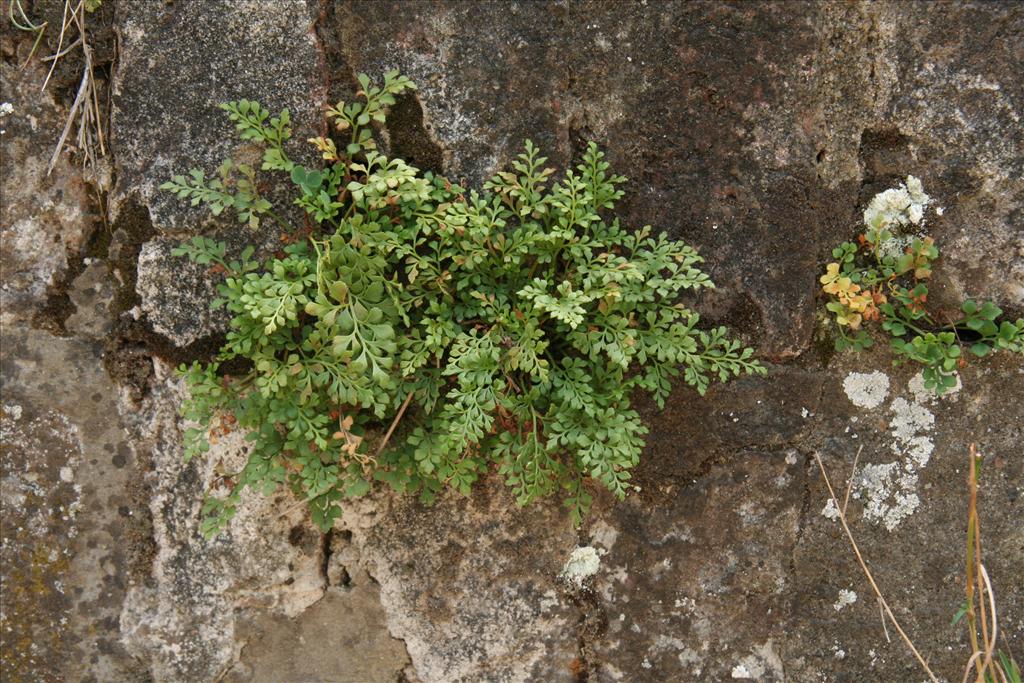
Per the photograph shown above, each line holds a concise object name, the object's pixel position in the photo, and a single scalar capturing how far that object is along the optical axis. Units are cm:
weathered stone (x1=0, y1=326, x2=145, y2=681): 233
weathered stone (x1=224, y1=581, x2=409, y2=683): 240
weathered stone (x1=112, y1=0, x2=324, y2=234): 218
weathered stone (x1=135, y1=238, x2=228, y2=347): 225
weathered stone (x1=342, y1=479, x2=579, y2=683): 238
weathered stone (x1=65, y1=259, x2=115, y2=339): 230
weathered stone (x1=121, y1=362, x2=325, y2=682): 233
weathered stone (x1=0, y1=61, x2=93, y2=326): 227
